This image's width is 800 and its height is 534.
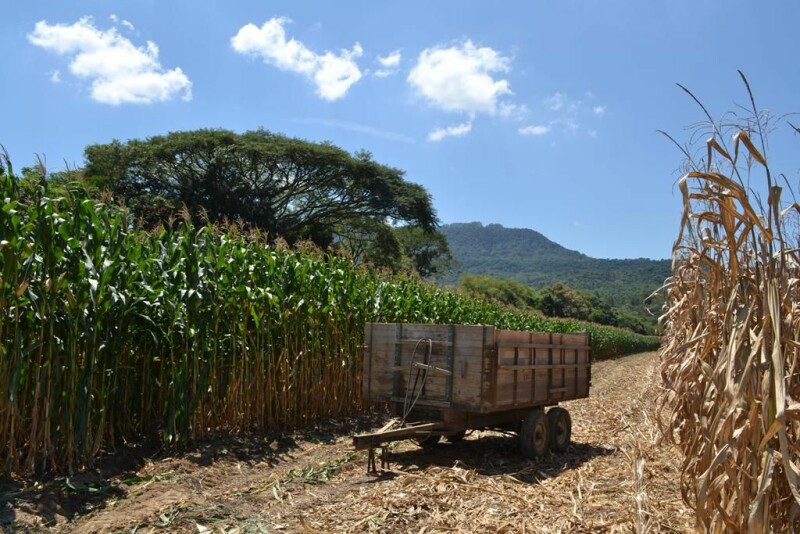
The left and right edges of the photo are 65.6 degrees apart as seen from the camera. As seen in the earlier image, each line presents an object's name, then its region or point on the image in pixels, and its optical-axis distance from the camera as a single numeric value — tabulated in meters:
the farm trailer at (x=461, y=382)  7.30
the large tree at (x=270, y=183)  34.91
